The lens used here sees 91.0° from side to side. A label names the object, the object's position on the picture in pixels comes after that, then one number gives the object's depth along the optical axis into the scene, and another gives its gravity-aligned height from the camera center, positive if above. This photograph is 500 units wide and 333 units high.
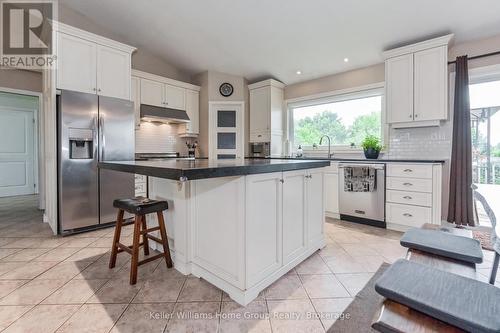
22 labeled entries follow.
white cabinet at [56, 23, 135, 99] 3.02 +1.31
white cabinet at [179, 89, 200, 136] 5.01 +1.00
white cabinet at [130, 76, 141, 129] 4.18 +1.12
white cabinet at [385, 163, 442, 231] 2.91 -0.39
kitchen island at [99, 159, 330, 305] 1.60 -0.44
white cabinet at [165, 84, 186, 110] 4.67 +1.26
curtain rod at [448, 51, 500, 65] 2.96 +1.33
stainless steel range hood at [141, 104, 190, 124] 4.21 +0.86
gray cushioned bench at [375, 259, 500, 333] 0.70 -0.43
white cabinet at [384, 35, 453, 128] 3.04 +1.04
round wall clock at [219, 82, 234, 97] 5.10 +1.52
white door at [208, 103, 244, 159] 5.04 +0.66
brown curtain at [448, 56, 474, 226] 3.04 +0.11
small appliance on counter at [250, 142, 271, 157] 4.85 +0.27
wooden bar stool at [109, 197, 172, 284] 1.88 -0.53
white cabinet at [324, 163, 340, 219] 3.68 -0.43
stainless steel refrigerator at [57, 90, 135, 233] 2.96 +0.10
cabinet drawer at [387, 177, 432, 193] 2.94 -0.26
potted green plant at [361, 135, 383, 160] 3.60 +0.23
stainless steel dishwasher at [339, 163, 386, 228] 3.25 -0.54
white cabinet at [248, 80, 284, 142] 4.80 +1.06
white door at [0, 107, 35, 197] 5.44 +0.22
